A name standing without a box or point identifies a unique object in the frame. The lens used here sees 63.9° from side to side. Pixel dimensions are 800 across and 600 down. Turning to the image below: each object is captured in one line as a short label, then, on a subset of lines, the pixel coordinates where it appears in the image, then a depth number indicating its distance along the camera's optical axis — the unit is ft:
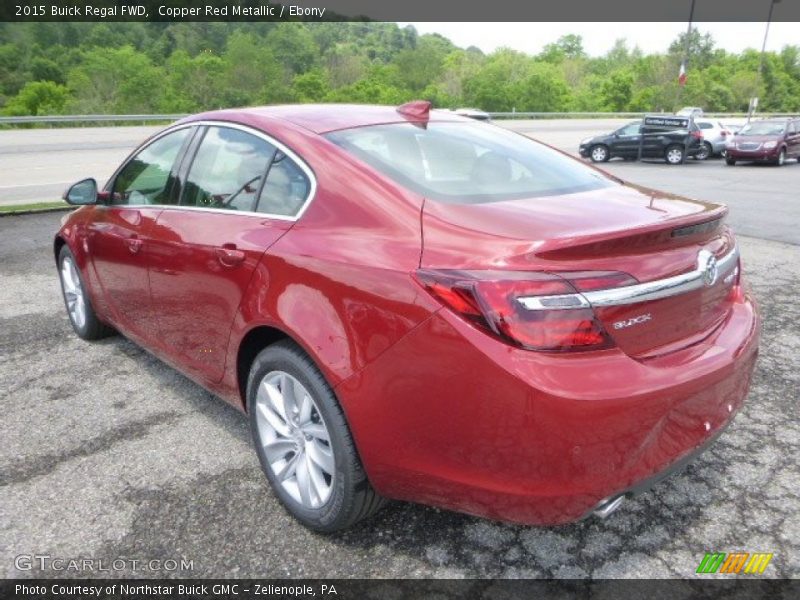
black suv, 68.95
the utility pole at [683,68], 91.65
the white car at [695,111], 121.92
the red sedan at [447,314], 6.03
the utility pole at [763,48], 141.18
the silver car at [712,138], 74.13
